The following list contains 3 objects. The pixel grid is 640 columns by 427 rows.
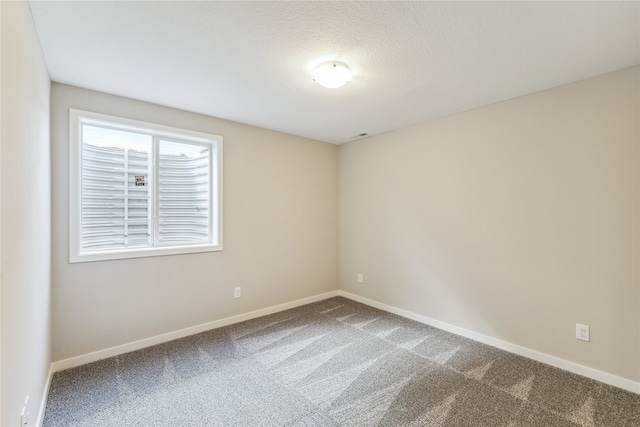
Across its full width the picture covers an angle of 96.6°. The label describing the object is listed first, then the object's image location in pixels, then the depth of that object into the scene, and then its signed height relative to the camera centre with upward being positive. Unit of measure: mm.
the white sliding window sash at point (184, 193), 3066 +234
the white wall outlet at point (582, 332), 2309 -964
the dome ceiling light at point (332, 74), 2076 +1040
